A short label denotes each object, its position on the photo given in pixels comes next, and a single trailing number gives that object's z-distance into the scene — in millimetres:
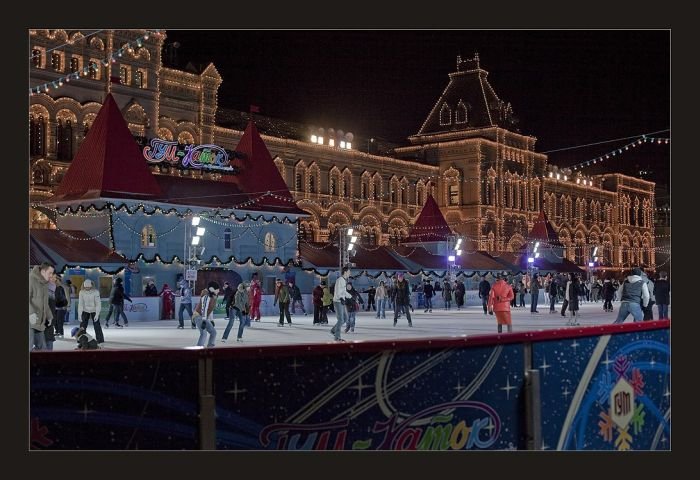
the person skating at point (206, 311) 16438
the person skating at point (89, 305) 17594
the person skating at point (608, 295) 32969
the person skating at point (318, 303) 26109
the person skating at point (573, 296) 25902
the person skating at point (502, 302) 19297
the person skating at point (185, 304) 23897
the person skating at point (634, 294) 15945
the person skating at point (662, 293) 21500
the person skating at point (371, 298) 36062
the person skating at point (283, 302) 24984
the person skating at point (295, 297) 31091
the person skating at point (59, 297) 16641
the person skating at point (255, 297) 26781
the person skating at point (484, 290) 33375
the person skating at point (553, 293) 31255
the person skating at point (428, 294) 34575
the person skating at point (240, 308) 19547
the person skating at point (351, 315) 21291
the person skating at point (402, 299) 25198
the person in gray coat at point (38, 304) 11742
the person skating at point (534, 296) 31359
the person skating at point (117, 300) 23828
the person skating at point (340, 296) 18934
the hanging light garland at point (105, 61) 31731
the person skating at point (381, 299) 30344
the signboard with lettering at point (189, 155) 33250
